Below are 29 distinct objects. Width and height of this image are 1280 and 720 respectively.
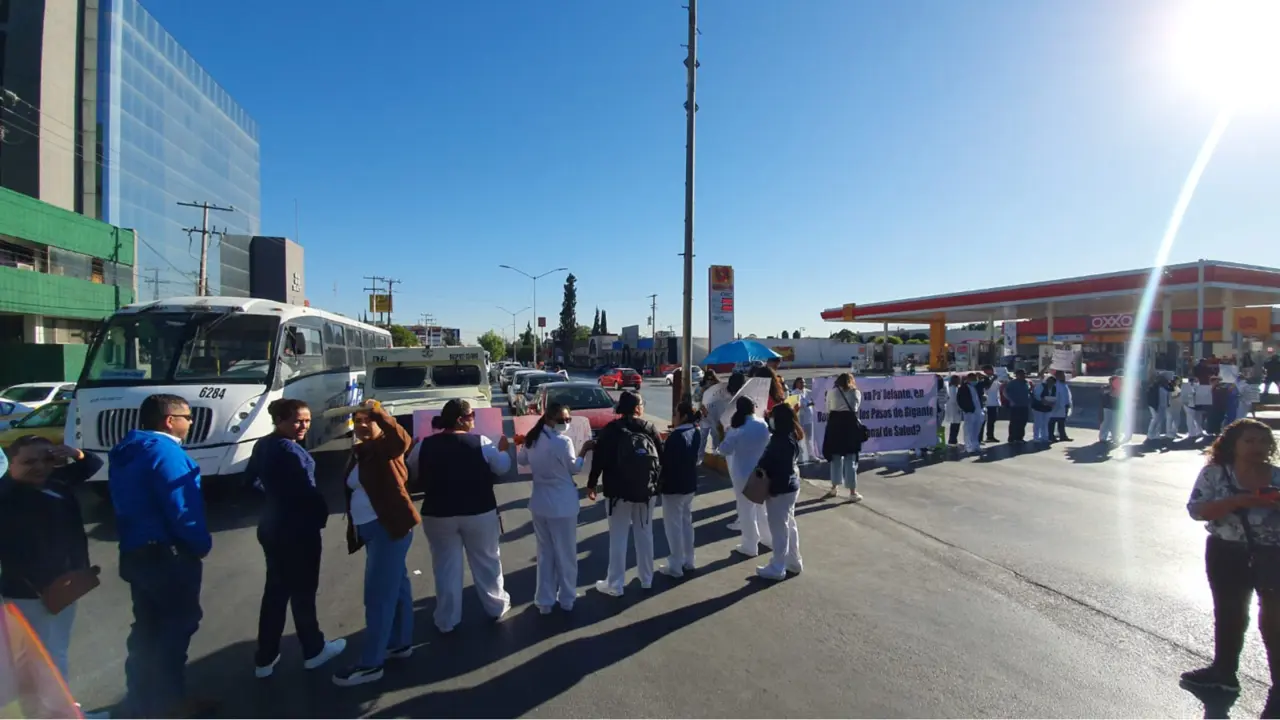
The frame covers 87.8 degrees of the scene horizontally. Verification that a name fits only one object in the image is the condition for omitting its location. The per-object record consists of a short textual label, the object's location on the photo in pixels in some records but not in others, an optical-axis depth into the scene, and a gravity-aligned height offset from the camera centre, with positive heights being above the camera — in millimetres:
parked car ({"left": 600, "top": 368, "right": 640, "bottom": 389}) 41531 -934
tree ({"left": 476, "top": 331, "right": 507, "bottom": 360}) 113312 +3597
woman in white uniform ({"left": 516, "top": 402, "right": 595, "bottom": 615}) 5109 -1063
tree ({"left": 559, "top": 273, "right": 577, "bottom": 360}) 98688 +7072
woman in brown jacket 4160 -998
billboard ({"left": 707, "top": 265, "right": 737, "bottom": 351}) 13086 +1264
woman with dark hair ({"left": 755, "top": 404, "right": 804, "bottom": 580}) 5992 -1159
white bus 8844 -142
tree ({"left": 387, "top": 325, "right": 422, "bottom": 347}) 81500 +3314
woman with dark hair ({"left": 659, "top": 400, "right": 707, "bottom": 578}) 5875 -1104
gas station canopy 28891 +3862
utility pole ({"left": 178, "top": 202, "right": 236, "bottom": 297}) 33500 +4988
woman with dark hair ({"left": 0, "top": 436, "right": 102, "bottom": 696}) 3451 -949
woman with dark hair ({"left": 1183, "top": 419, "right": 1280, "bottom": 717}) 3703 -953
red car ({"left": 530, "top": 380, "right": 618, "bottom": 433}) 12312 -702
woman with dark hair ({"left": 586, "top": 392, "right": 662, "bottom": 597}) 5379 -935
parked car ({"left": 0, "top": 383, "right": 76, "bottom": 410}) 16266 -824
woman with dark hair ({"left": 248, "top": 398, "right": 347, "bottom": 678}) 4074 -1023
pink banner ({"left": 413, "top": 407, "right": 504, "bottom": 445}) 6753 -619
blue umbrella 11242 +228
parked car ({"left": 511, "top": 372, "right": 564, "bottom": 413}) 18594 -754
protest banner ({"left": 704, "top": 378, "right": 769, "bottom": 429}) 8445 -304
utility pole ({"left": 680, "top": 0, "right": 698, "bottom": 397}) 12383 +3602
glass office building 39125 +15340
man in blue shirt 3533 -1031
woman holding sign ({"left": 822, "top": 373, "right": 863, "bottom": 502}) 8930 -912
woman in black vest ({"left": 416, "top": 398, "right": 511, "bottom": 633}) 4637 -1012
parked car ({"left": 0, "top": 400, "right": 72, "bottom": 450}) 10273 -1063
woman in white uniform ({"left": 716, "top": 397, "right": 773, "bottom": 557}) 6379 -851
